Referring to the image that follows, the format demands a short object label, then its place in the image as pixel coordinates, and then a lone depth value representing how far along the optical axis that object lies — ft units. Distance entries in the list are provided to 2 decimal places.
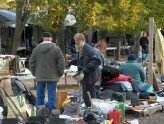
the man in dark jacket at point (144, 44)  78.10
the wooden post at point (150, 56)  47.47
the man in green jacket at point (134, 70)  40.55
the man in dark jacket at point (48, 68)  33.47
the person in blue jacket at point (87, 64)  33.30
